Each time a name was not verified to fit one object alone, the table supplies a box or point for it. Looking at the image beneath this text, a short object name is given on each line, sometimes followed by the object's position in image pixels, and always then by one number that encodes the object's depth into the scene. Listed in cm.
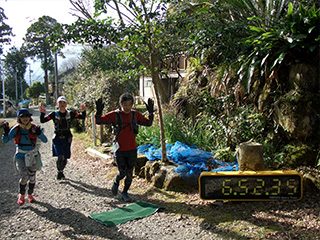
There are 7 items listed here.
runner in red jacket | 495
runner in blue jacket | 502
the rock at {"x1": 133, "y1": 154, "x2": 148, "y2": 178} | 642
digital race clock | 432
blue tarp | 527
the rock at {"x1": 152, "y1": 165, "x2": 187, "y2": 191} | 535
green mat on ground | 428
